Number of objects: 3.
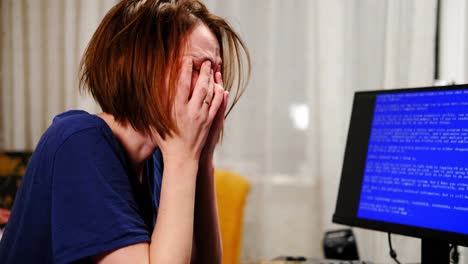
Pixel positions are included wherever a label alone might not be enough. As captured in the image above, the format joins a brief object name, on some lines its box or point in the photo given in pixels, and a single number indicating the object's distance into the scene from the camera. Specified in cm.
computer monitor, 186
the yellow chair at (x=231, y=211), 245
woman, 173
